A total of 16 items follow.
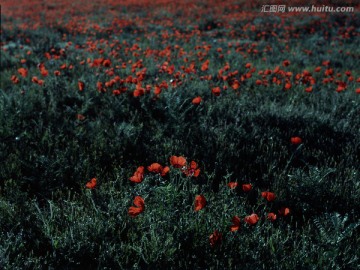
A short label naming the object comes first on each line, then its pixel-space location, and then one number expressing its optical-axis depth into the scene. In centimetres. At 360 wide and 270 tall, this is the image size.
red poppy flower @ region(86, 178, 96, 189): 230
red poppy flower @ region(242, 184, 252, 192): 233
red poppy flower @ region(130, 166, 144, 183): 229
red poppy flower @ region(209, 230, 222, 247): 198
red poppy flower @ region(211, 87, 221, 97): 380
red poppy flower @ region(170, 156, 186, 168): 242
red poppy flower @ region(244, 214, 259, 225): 205
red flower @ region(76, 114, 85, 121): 373
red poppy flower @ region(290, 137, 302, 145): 290
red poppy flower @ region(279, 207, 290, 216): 224
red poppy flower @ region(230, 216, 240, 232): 201
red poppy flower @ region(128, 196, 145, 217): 209
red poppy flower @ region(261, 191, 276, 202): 221
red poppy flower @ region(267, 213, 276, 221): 216
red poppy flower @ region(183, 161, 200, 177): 236
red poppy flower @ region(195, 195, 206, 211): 203
